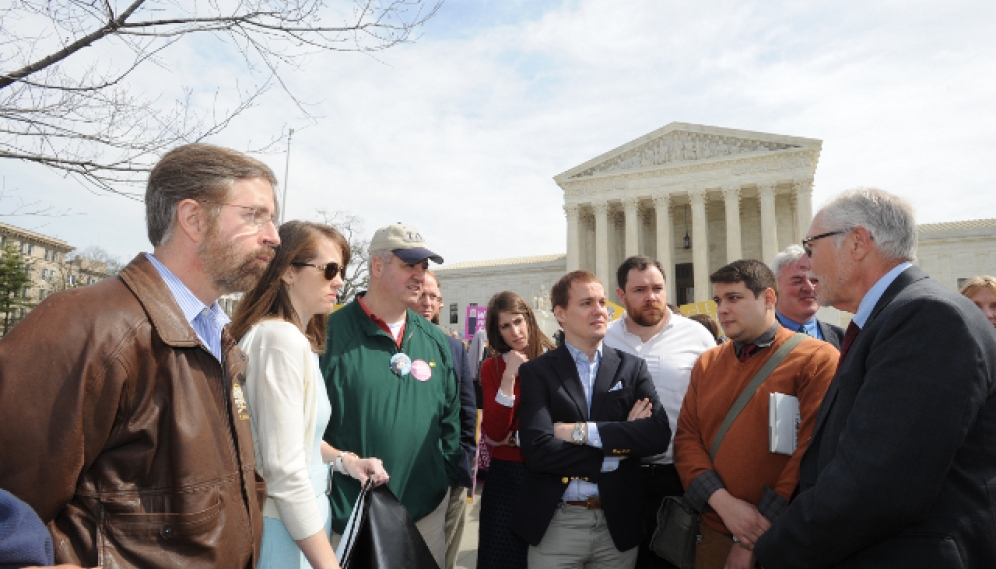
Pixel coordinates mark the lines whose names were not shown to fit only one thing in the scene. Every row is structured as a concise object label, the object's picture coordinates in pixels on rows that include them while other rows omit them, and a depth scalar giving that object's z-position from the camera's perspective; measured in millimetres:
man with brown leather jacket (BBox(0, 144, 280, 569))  1419
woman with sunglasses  2256
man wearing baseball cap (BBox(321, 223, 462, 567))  3283
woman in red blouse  3795
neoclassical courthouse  38125
